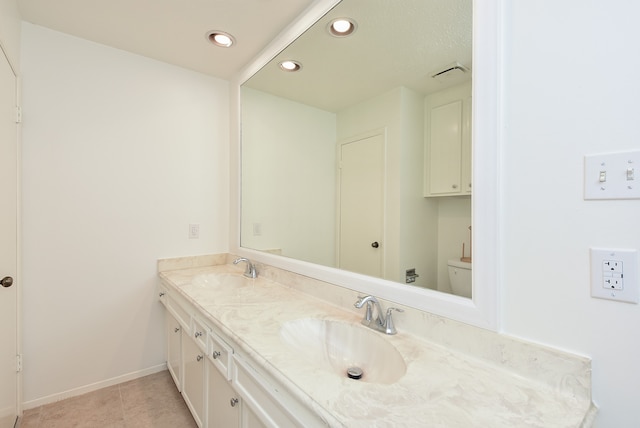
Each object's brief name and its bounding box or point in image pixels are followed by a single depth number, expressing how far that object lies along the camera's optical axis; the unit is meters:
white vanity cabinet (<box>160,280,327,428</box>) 0.83
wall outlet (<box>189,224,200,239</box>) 2.28
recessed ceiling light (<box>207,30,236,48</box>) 1.80
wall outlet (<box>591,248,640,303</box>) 0.65
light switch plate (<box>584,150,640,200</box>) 0.64
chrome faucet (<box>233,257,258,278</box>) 1.99
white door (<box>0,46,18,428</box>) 1.40
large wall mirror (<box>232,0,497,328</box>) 0.98
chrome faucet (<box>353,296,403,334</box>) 1.07
